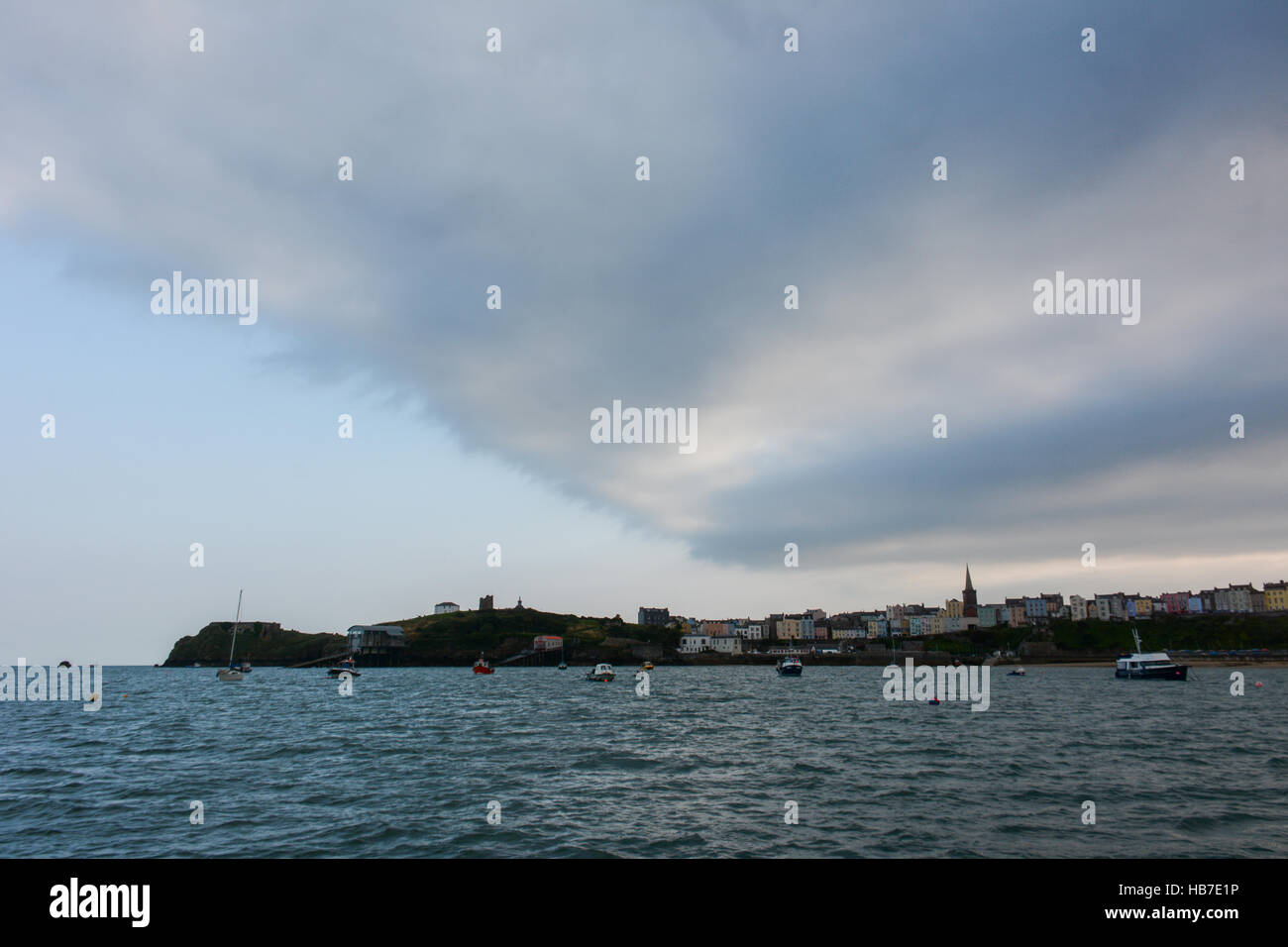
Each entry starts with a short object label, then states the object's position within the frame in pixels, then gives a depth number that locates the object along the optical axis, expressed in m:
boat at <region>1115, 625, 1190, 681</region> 113.62
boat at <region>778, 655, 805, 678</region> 141.12
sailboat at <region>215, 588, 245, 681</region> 154.88
